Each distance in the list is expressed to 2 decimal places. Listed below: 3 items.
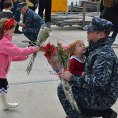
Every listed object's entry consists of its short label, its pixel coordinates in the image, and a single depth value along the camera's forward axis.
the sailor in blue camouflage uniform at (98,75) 3.66
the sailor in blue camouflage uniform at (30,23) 8.34
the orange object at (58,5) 15.09
